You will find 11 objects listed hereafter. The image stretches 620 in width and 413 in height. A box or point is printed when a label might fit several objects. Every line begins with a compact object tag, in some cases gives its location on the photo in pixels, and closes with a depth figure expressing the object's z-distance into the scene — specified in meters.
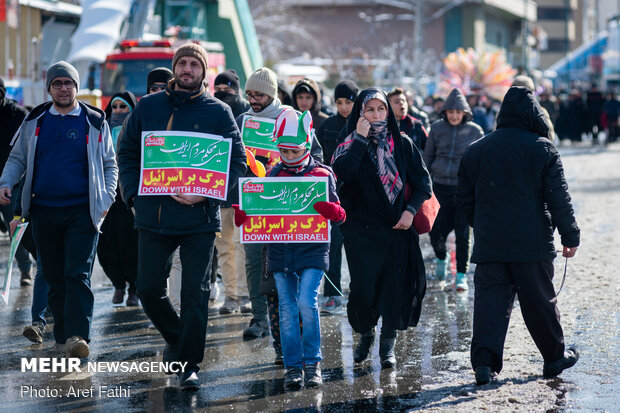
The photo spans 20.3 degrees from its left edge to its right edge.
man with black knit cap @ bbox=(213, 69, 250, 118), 15.09
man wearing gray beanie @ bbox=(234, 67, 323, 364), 13.16
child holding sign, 10.67
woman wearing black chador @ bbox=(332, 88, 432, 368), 11.25
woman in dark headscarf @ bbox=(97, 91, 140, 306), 15.07
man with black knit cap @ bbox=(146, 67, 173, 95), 14.71
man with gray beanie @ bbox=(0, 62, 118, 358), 11.81
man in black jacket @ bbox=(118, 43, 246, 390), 10.41
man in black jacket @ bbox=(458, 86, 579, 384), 10.51
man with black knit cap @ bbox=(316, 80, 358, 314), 15.21
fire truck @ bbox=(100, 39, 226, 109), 35.51
